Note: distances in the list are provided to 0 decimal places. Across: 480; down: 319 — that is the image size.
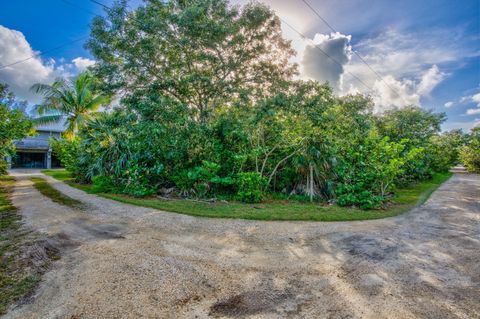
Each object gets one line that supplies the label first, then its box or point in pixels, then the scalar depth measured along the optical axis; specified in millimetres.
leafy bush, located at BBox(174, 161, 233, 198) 8453
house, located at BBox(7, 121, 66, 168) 26797
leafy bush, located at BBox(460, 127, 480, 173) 23969
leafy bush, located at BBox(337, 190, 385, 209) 7379
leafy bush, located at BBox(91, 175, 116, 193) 9641
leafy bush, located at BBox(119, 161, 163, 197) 8930
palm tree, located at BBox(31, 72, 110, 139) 18347
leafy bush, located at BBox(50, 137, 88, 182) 13078
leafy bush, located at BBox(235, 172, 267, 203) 8062
